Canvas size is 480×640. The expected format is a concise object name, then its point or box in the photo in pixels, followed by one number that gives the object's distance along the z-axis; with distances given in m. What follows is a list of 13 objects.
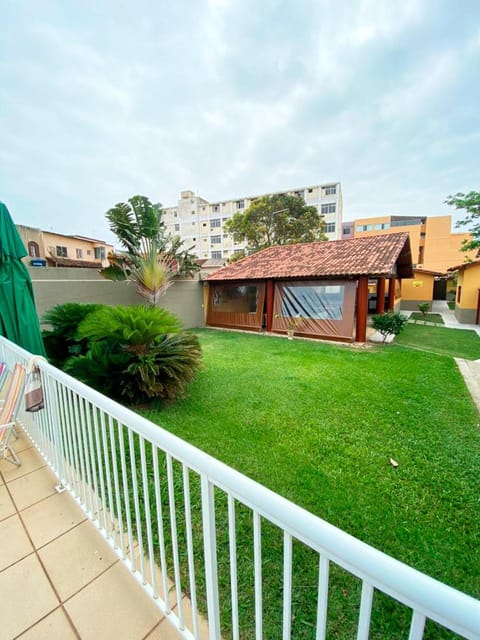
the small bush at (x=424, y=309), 16.95
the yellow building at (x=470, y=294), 13.54
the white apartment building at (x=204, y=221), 50.03
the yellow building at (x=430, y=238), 31.55
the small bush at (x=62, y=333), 6.11
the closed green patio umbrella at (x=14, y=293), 3.92
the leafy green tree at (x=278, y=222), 24.78
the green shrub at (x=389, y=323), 9.12
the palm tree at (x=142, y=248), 9.58
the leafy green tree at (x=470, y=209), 13.24
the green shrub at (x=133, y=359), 4.34
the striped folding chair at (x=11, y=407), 2.75
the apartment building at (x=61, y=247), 18.25
